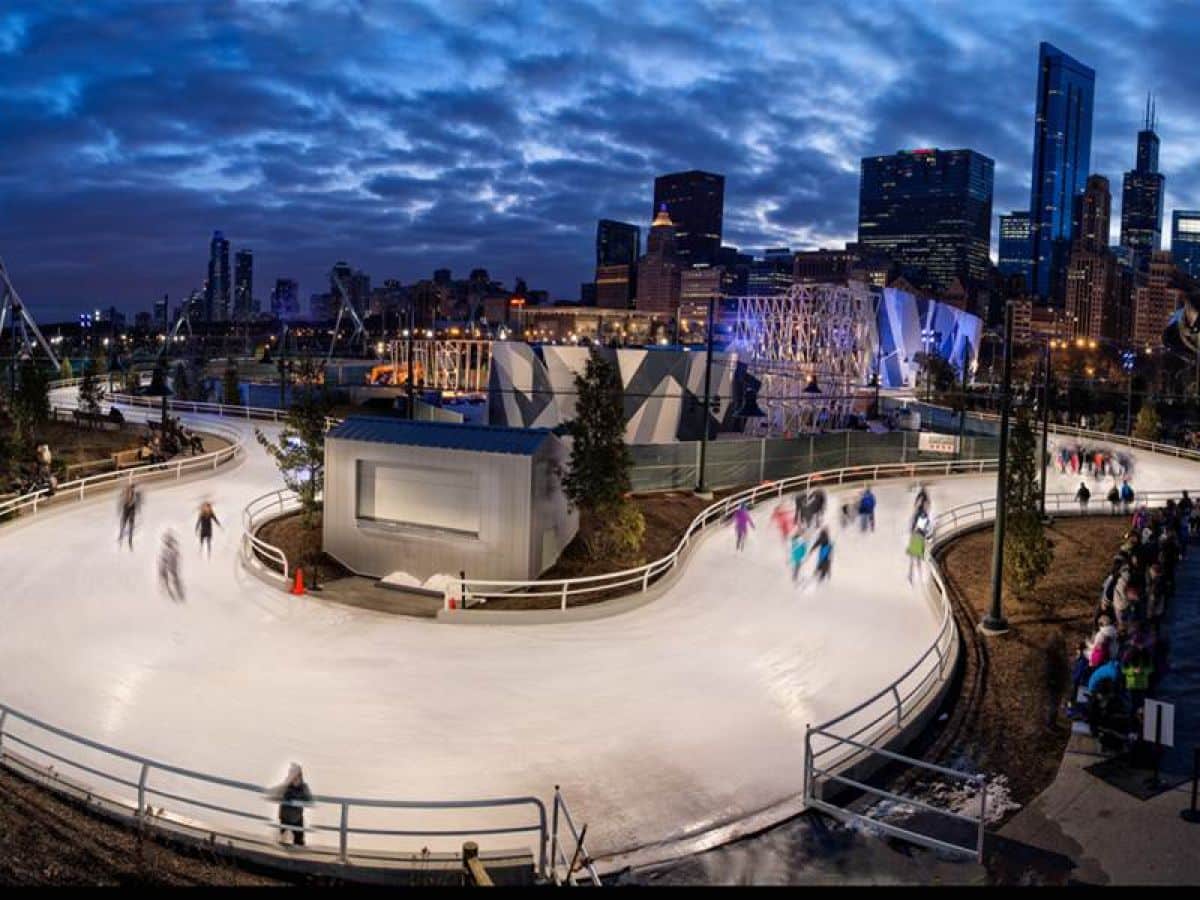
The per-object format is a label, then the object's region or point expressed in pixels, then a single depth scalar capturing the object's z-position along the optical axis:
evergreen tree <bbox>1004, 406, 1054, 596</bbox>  20.36
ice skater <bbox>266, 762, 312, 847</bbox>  9.68
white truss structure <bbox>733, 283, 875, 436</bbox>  79.25
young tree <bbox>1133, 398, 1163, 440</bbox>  52.78
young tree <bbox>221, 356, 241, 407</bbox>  58.44
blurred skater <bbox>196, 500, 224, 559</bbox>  22.81
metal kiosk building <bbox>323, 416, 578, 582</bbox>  22.06
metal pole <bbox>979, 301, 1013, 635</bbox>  17.64
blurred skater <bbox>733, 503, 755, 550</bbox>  26.44
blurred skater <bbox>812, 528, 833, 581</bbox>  22.77
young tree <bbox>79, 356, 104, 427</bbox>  45.53
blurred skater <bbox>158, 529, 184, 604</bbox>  20.00
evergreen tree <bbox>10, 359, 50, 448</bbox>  36.08
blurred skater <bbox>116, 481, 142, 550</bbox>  23.88
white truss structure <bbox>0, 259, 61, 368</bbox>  85.81
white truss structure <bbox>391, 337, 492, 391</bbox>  90.84
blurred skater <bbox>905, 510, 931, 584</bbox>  22.83
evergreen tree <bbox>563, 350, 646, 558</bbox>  23.30
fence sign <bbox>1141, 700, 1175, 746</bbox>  10.16
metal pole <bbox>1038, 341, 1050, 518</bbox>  25.72
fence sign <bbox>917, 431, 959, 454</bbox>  35.98
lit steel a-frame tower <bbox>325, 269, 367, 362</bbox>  137.25
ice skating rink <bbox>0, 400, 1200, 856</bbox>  11.90
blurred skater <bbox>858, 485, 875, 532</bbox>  28.56
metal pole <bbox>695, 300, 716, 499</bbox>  31.83
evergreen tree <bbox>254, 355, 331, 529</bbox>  26.11
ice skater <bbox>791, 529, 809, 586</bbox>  22.98
